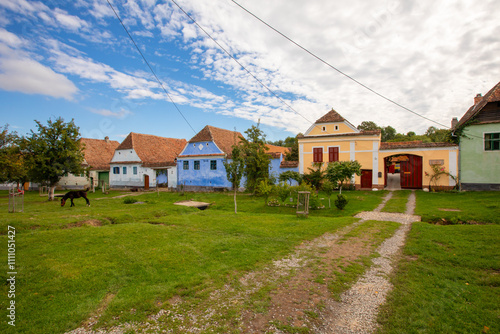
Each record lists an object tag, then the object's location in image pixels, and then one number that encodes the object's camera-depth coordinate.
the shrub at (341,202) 14.79
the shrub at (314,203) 15.70
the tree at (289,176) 20.21
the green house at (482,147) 20.09
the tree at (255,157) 22.20
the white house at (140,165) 31.73
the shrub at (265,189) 16.39
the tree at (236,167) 14.66
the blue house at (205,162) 28.22
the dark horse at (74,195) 16.33
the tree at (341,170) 16.55
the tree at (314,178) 20.75
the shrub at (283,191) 16.02
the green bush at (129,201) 19.02
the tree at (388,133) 68.44
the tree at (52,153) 20.08
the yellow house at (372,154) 22.14
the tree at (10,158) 15.69
